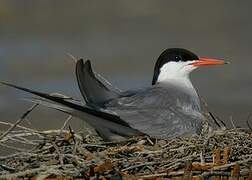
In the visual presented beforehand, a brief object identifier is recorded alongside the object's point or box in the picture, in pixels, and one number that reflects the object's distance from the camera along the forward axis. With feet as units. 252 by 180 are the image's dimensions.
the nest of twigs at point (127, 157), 32.17
